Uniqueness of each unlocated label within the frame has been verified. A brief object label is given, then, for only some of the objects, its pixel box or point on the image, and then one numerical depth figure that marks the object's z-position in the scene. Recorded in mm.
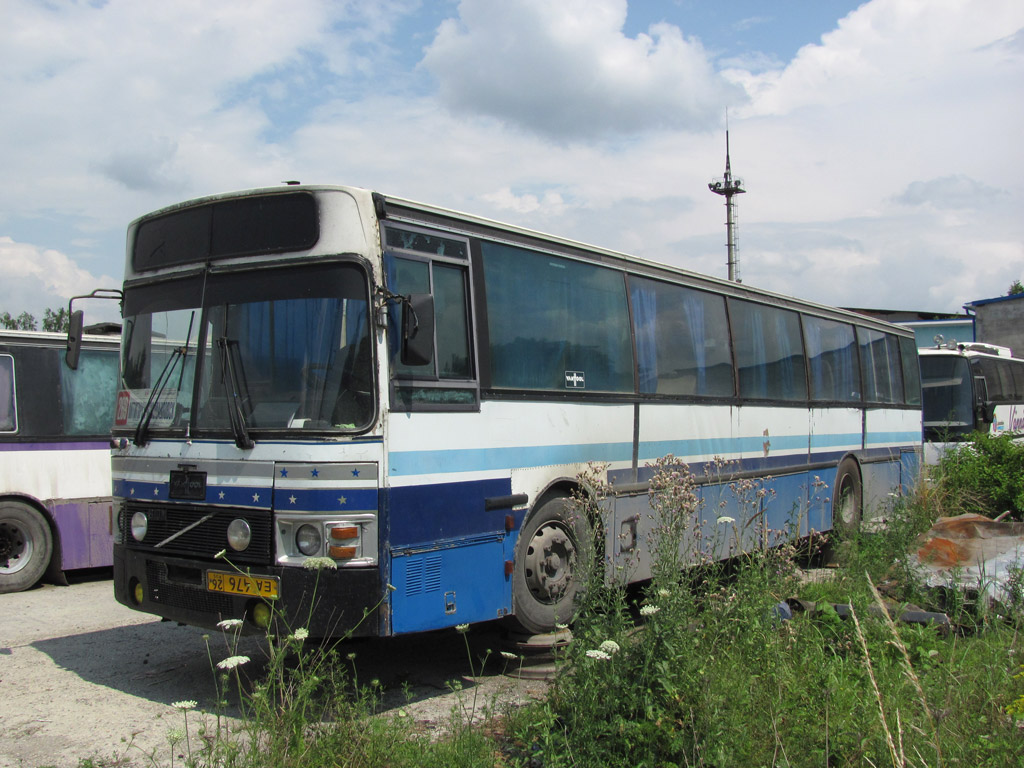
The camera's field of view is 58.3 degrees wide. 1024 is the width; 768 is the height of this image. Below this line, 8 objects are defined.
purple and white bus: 9969
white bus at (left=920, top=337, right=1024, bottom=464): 19078
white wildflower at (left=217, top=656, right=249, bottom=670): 3963
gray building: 38031
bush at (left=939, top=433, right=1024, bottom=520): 12945
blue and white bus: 5402
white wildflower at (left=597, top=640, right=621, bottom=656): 4172
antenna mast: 51719
